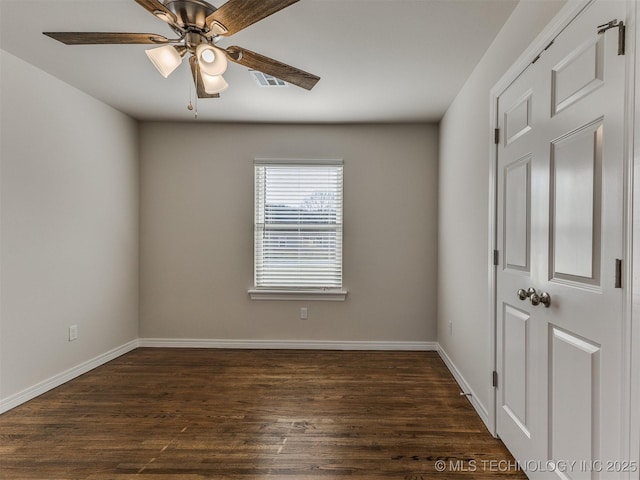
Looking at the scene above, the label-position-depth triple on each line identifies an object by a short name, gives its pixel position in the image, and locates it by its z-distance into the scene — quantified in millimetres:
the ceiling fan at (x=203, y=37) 1501
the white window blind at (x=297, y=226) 3869
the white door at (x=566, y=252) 1160
